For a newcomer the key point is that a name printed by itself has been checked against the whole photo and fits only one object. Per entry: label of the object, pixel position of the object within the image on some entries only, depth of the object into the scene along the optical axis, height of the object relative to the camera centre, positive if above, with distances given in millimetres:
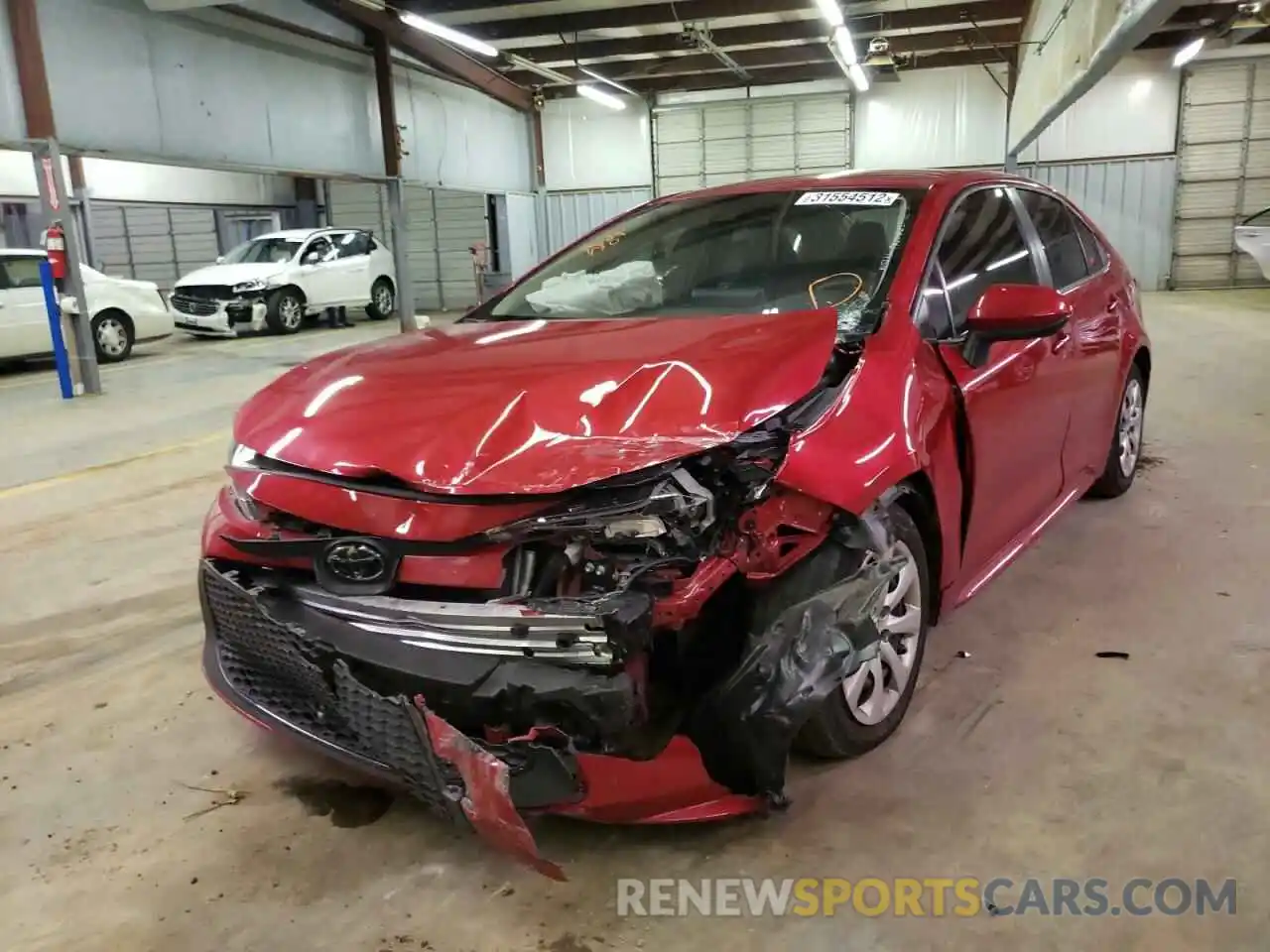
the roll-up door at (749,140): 17953 +1840
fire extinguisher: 7840 +127
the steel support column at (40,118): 7895 +1189
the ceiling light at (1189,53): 14289 +2563
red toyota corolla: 1732 -580
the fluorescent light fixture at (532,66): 14594 +2705
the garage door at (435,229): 18562 +408
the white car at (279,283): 12516 -345
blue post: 7961 -558
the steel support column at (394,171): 13008 +1098
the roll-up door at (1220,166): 16000 +924
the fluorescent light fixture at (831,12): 10812 +2527
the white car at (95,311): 9539 -494
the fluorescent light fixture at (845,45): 12320 +2501
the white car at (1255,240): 12383 -237
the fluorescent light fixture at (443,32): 11695 +2618
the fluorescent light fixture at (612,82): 16547 +2828
